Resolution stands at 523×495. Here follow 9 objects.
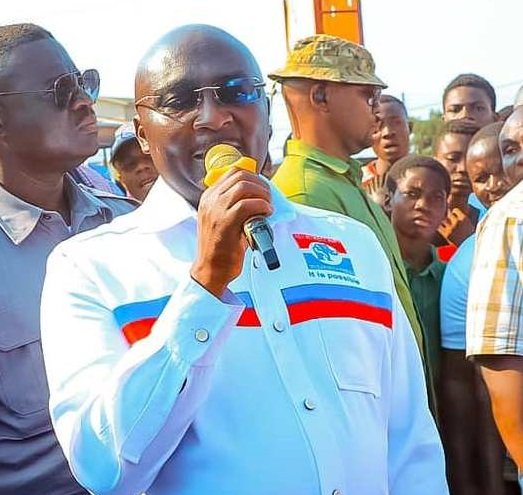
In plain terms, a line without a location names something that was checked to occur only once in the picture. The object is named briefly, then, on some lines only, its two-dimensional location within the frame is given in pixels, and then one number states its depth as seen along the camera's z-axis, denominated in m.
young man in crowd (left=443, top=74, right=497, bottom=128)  6.44
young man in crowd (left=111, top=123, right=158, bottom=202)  4.83
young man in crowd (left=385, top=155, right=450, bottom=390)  4.21
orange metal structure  7.52
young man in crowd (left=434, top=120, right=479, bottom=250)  5.26
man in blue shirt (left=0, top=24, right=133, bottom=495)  2.36
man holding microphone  1.55
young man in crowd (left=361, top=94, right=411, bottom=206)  6.28
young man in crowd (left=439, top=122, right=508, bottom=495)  3.73
